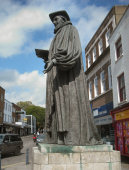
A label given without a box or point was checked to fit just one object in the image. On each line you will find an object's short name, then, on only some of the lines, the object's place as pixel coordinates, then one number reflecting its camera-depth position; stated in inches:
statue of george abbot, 126.4
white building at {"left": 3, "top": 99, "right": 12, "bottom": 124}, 2066.9
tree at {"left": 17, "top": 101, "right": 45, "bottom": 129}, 3620.1
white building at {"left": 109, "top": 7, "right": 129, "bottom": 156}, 534.6
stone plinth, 111.0
